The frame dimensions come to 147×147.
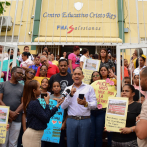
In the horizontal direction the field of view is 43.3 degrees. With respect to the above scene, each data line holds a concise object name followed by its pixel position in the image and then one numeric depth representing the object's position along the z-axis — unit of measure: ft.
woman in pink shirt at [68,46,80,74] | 18.76
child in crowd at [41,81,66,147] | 12.79
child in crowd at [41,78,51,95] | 14.34
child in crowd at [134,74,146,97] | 13.88
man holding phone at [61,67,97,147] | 10.50
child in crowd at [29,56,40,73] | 18.65
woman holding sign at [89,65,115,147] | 12.17
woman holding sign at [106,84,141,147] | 9.59
